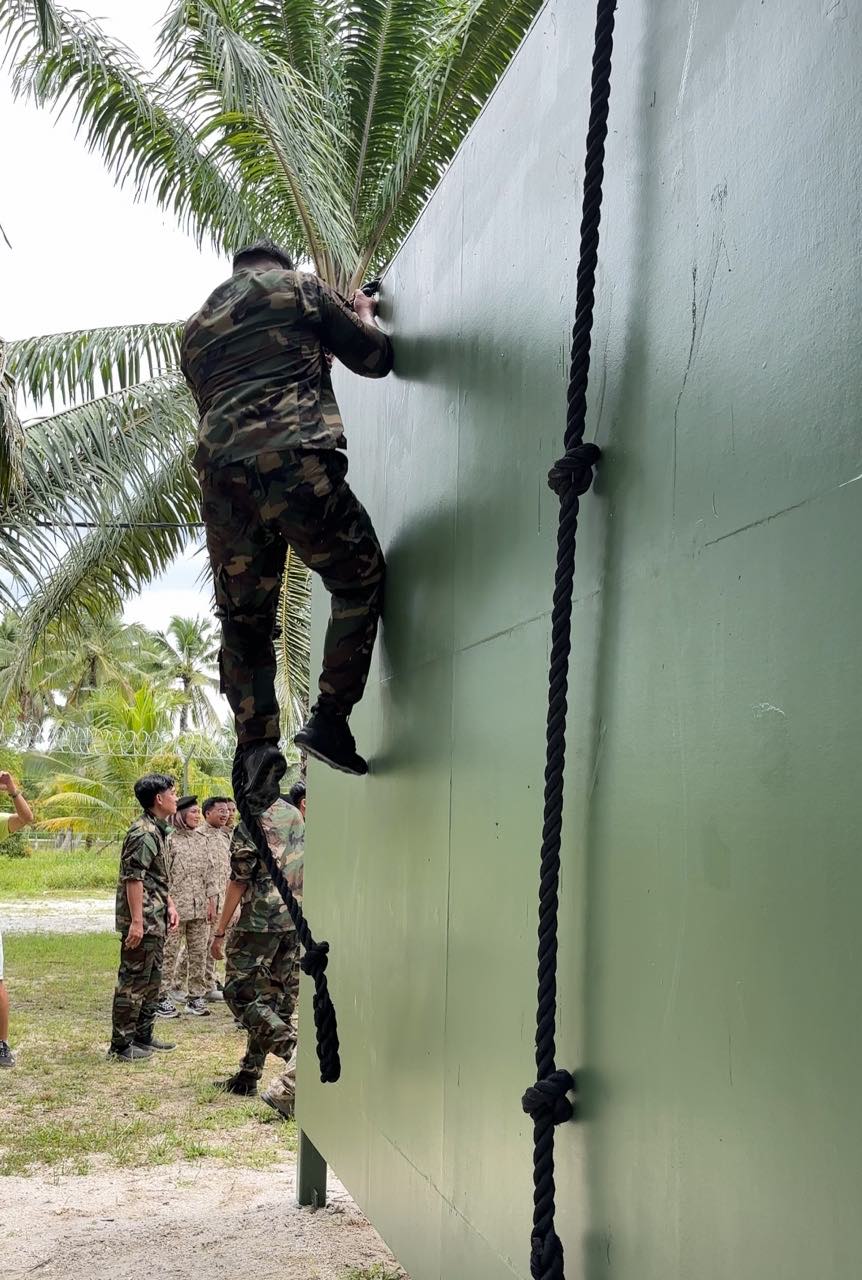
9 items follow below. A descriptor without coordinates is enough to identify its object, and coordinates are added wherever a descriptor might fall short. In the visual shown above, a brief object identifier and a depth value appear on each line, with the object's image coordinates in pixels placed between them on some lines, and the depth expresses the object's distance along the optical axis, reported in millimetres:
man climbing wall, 2996
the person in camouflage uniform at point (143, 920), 8734
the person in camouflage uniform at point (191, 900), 11062
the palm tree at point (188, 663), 48594
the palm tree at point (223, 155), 9672
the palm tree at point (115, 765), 28406
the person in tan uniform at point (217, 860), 10891
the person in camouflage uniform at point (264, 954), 7375
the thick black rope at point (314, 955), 3123
